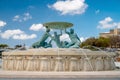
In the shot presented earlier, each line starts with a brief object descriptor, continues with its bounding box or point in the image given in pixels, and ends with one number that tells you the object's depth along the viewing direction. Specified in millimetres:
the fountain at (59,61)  8876
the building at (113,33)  55858
